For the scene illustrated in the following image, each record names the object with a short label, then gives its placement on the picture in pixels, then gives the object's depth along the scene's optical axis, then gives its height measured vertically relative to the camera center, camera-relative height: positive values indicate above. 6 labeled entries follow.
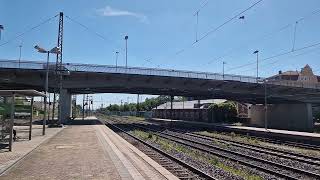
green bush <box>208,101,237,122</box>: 44.47 -1.58
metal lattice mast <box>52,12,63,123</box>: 32.18 +8.90
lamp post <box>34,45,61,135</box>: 21.55 +4.79
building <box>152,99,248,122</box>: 48.72 -1.70
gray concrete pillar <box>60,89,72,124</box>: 35.77 -0.42
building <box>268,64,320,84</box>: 74.69 +9.16
